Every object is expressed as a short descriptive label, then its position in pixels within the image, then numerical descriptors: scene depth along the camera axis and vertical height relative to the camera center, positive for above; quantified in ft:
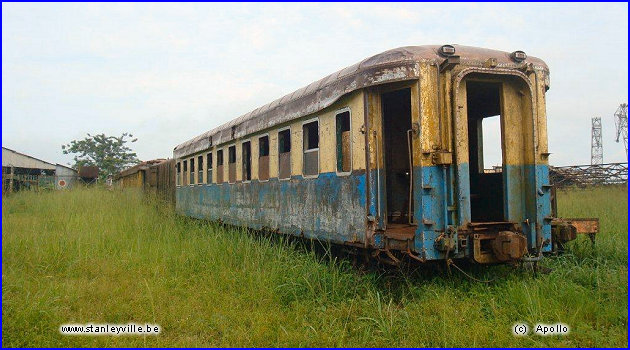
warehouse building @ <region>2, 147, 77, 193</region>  71.67 +5.17
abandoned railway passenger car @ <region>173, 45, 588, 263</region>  18.10 +1.33
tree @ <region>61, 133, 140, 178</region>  150.61 +12.99
